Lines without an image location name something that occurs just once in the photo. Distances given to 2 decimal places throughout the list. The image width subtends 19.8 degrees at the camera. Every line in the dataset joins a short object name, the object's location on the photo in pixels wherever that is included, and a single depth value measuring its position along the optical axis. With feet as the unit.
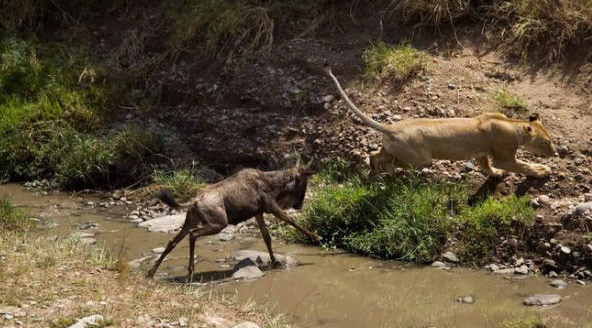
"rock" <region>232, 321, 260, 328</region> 37.82
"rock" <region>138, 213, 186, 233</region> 59.21
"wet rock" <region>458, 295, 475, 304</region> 44.82
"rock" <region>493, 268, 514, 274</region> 49.04
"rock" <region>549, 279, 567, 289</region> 46.39
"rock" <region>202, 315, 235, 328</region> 37.75
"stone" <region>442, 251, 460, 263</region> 50.76
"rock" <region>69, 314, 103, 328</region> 35.63
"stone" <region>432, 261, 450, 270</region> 50.41
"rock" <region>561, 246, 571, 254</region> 48.69
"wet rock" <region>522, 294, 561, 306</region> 43.62
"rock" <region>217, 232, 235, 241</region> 57.78
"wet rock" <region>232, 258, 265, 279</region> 49.18
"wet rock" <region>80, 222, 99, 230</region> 59.72
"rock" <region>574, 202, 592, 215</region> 49.84
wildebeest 49.48
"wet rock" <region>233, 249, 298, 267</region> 51.86
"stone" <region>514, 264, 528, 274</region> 48.83
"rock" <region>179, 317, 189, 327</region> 36.94
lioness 55.29
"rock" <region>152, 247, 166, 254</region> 54.58
